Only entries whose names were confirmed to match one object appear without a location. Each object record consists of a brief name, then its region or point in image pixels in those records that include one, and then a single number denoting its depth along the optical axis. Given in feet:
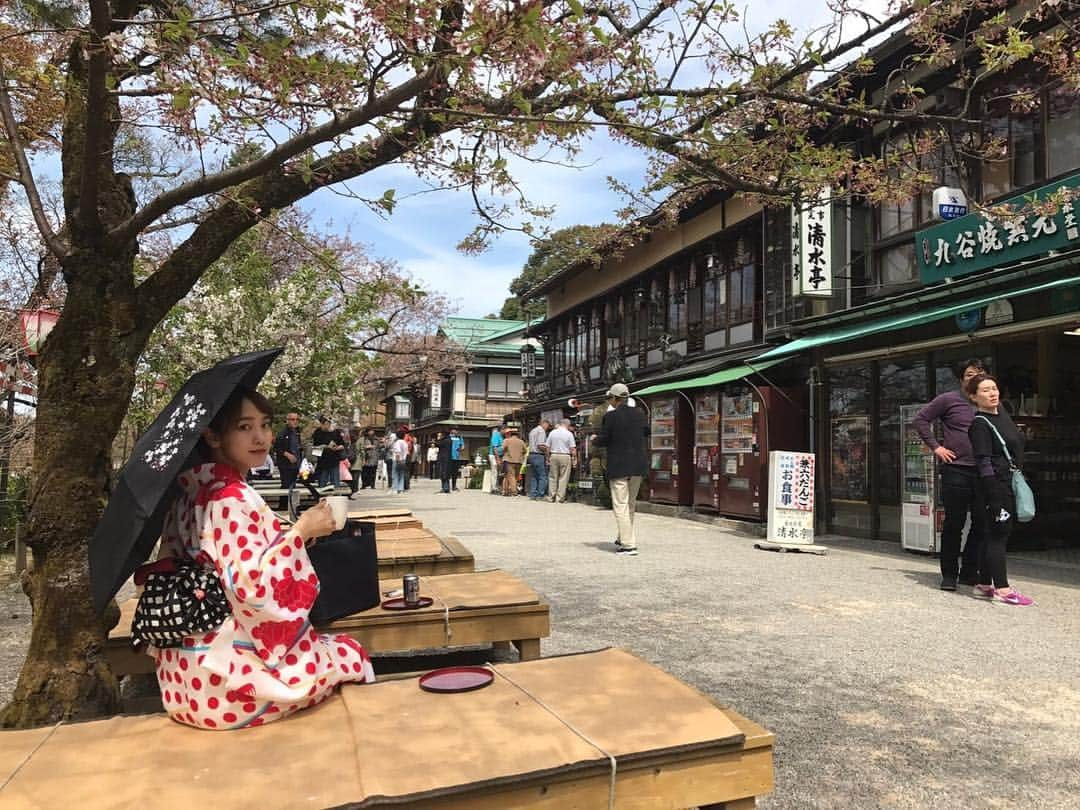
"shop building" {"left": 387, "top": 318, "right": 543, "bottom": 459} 129.18
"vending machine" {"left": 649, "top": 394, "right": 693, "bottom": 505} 50.11
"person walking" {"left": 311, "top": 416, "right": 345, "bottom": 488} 49.32
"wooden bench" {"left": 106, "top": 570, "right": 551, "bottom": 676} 10.84
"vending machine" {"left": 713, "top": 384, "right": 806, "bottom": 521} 40.34
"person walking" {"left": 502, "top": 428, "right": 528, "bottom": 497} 70.23
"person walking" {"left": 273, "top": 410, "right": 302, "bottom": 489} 43.01
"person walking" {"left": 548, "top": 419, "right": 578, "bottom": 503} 59.00
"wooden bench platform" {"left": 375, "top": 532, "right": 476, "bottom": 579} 15.89
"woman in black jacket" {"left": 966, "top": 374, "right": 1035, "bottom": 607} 20.39
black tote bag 9.05
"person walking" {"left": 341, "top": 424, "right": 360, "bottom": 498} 86.48
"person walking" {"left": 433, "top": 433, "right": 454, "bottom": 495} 72.84
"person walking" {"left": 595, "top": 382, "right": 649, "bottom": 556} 29.32
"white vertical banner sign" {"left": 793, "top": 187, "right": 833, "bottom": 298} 38.83
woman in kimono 6.99
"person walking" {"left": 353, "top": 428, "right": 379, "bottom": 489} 86.02
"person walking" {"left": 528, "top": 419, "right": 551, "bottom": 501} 64.85
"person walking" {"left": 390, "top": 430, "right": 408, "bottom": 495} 72.54
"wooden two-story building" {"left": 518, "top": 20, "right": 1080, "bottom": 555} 29.14
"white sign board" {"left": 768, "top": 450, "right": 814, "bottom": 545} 32.19
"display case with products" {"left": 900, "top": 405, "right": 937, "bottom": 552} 30.32
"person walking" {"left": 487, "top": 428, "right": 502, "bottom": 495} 77.87
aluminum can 12.04
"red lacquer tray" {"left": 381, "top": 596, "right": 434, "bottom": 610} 11.81
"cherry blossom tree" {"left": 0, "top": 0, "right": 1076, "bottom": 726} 9.02
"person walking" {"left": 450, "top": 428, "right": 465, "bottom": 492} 75.63
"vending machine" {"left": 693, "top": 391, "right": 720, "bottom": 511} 45.16
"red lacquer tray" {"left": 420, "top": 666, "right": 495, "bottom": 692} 7.46
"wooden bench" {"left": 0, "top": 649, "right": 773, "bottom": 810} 5.64
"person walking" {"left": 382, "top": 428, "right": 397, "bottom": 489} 94.18
